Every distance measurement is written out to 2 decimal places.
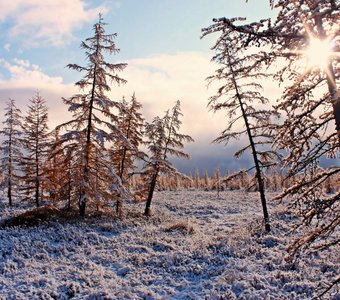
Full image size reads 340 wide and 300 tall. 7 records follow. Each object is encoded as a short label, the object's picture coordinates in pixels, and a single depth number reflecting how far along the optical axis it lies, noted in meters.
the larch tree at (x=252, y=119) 18.75
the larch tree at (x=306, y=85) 6.23
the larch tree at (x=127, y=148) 28.38
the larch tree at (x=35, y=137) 31.52
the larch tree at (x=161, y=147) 28.00
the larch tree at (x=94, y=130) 20.89
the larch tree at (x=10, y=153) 34.50
